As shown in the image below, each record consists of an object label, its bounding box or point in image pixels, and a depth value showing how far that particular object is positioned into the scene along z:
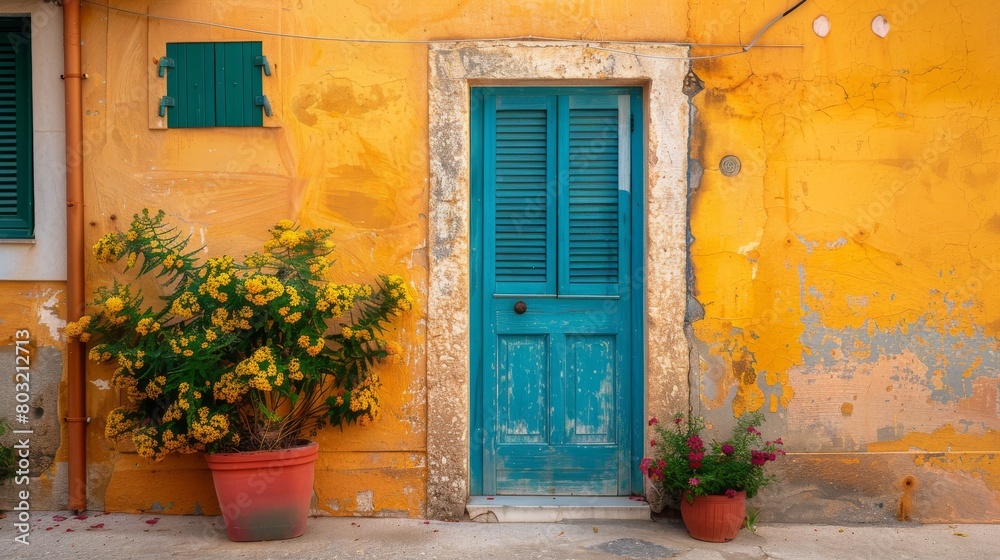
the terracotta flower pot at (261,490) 4.22
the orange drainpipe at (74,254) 4.70
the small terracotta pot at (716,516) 4.34
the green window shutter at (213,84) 4.75
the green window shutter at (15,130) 4.87
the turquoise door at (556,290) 4.86
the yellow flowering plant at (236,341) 4.11
